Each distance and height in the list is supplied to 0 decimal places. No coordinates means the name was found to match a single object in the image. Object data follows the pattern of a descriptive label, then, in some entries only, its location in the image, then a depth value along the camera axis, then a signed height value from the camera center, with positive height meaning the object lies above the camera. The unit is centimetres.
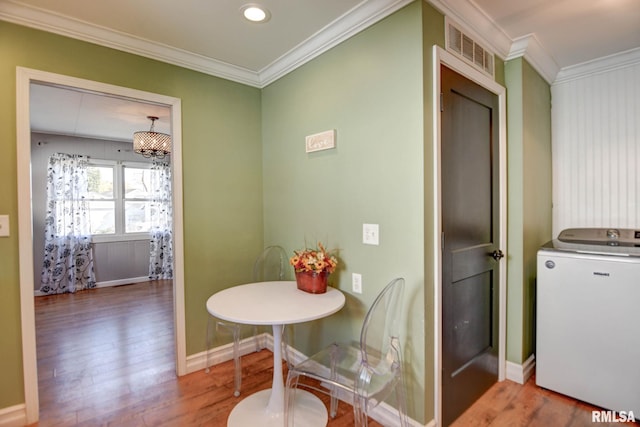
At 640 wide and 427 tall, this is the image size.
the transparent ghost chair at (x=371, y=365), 157 -86
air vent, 188 +100
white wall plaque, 221 +50
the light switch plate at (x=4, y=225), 187 -7
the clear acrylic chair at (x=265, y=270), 263 -54
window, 538 +25
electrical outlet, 208 -49
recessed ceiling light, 187 +120
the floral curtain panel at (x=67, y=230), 495 -27
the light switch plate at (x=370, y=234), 196 -16
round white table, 171 -57
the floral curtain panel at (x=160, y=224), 580 -23
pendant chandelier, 387 +85
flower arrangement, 205 -34
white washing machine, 194 -77
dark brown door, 188 -22
